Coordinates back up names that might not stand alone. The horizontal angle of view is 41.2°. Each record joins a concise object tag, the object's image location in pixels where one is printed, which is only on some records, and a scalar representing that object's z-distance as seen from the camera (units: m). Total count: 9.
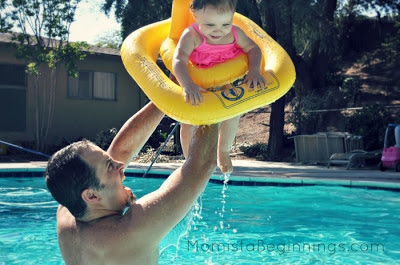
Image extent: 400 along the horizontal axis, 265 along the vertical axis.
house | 16.17
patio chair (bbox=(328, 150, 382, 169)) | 11.38
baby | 2.53
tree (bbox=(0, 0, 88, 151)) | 14.66
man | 2.13
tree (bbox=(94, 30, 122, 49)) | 49.12
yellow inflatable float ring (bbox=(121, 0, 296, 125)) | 2.41
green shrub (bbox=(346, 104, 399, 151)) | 13.09
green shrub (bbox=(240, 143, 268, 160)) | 15.26
